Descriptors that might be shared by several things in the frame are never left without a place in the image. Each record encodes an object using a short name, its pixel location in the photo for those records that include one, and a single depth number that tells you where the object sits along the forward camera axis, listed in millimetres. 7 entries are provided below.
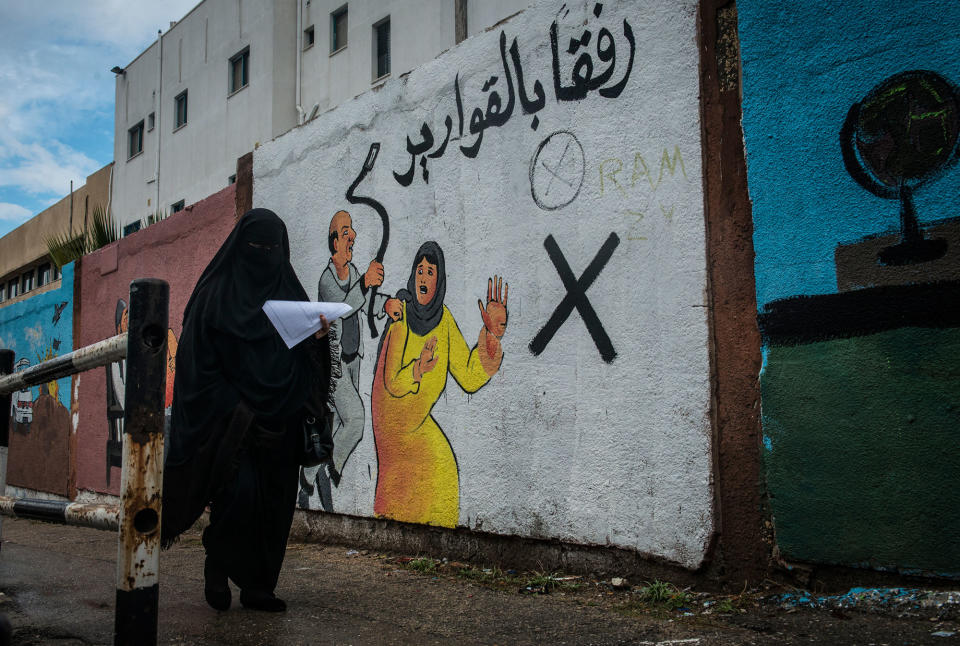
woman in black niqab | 3275
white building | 15344
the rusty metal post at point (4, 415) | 3125
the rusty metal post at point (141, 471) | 1677
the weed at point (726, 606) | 2934
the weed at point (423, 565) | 4113
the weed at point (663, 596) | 3117
